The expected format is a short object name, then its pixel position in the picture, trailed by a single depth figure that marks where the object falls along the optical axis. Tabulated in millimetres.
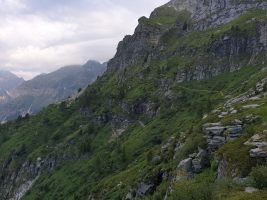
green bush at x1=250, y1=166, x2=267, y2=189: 25299
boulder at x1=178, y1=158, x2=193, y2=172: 38912
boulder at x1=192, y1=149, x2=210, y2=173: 38094
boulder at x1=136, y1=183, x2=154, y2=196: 50150
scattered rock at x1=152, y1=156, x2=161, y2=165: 56492
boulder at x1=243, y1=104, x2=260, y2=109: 42301
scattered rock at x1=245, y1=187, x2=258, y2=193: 25155
